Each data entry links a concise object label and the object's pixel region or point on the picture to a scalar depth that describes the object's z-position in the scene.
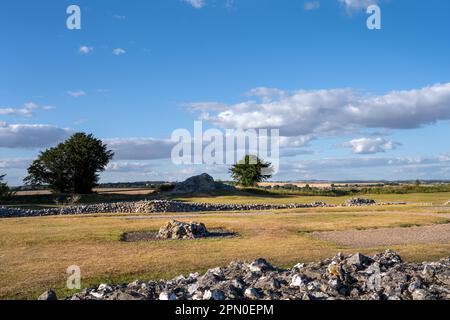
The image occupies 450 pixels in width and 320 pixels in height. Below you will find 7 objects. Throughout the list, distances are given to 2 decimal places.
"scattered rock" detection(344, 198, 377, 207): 50.39
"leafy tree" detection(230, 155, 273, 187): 107.25
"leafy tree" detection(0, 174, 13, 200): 60.09
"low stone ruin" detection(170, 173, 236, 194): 73.21
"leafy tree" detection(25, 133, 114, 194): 74.81
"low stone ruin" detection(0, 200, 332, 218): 43.00
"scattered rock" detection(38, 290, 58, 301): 9.71
